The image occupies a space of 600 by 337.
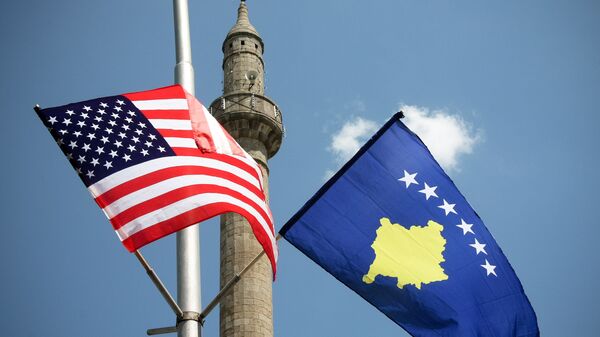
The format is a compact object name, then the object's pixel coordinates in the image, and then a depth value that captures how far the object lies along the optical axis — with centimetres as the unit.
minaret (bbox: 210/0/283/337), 2462
